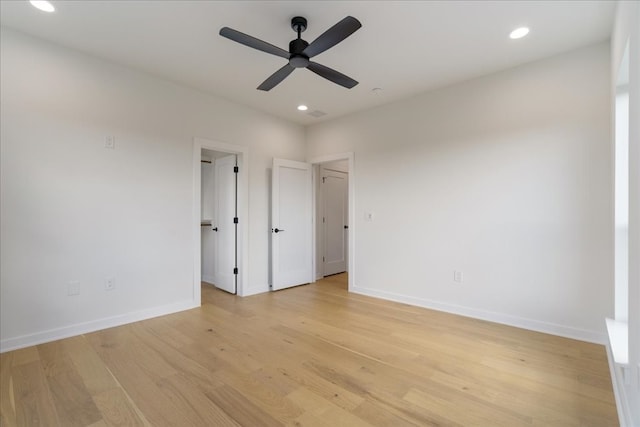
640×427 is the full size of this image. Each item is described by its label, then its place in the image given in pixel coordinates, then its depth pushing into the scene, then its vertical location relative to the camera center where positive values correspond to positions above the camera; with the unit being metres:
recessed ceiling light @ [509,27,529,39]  2.52 +1.57
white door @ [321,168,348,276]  5.86 -0.16
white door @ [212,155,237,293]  4.49 -0.19
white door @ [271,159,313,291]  4.64 -0.20
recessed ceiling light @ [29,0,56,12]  2.24 +1.59
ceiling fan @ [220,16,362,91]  1.95 +1.20
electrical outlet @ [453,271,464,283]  3.52 -0.77
